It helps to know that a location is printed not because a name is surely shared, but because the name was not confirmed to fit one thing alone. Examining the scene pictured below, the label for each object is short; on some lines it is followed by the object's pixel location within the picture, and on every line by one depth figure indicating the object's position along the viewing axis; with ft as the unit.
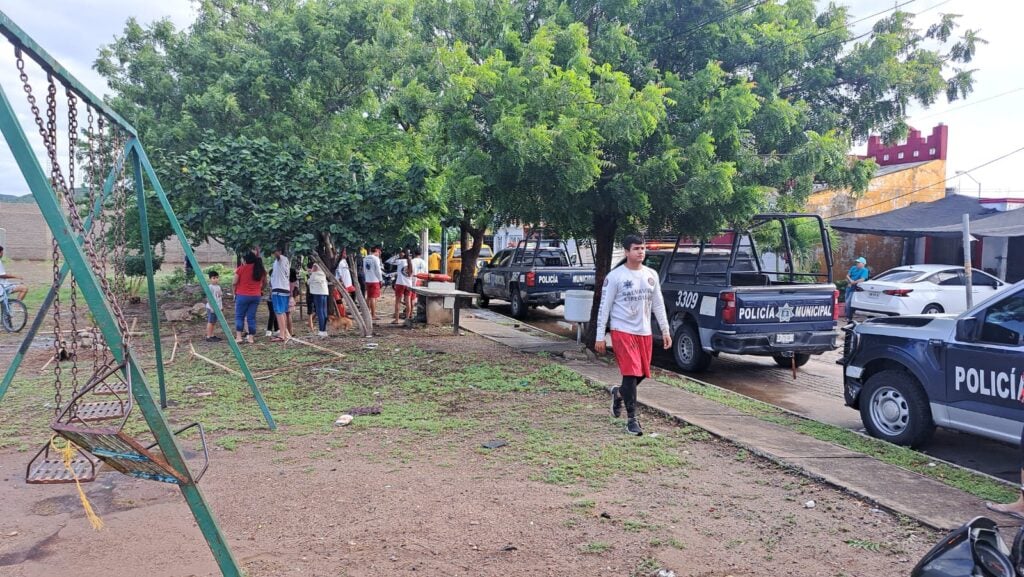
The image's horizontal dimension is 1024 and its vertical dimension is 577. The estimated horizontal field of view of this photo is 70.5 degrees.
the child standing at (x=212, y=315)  40.50
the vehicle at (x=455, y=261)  79.82
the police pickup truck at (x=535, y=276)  56.08
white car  54.90
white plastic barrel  36.73
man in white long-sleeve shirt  21.85
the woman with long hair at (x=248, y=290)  39.14
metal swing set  10.00
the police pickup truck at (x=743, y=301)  31.63
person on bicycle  44.58
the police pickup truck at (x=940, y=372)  18.54
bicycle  45.42
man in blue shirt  58.18
